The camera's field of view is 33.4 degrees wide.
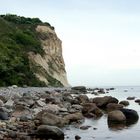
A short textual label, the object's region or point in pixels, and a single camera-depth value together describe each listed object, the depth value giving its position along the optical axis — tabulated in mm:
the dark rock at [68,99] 24513
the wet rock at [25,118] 14375
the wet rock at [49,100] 21997
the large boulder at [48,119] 13835
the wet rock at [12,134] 11815
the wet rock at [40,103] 19093
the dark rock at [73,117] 15901
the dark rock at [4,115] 14067
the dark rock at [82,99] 24877
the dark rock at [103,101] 23214
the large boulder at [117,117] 16776
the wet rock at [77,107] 19916
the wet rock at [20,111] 15436
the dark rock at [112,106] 21003
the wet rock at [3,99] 18823
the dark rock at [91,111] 19100
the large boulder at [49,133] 12543
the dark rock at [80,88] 52964
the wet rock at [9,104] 16991
